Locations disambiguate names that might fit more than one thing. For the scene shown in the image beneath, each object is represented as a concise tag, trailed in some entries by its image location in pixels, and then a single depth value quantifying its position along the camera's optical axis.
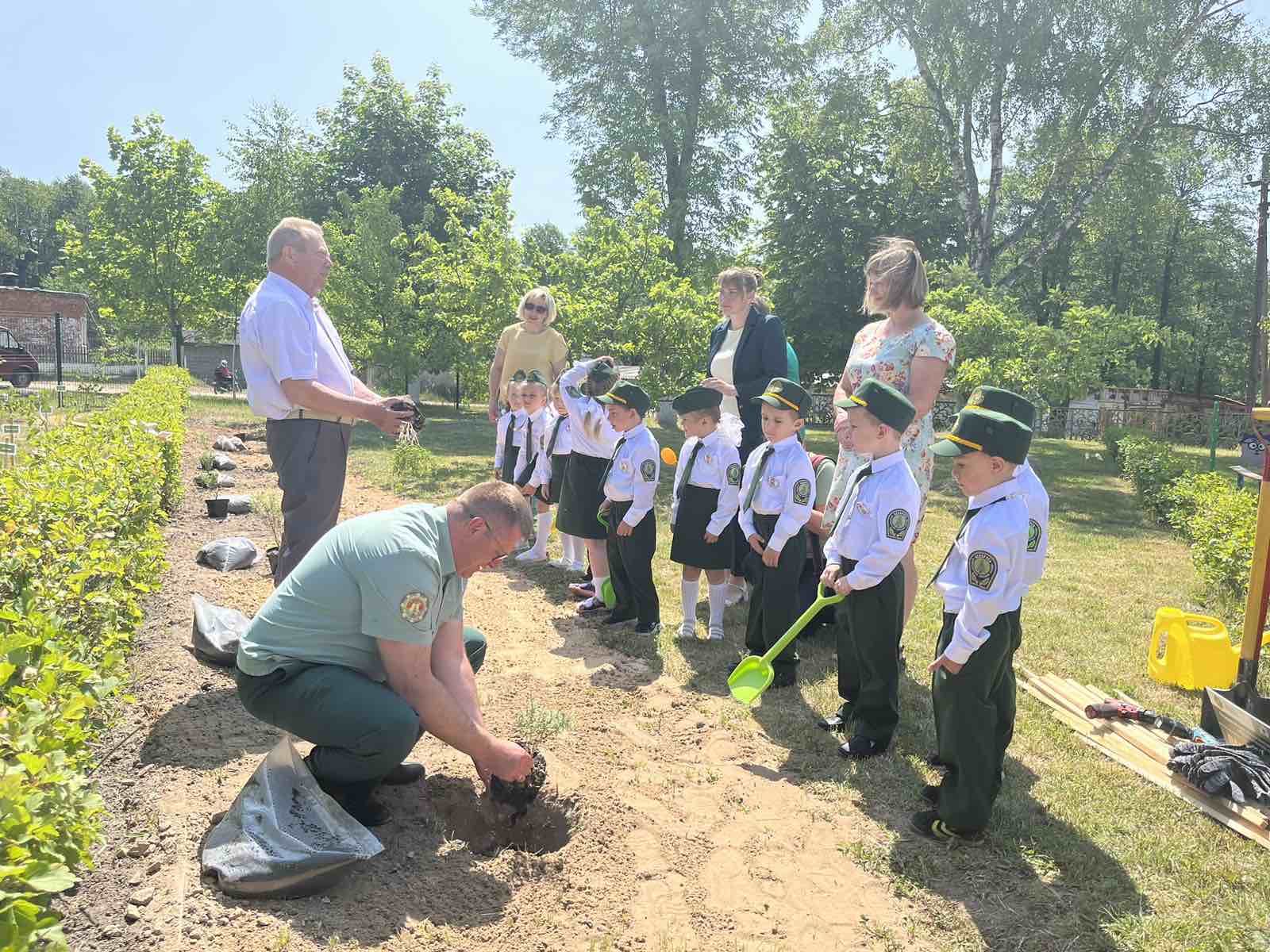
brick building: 37.34
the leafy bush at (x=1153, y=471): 11.55
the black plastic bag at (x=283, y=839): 2.58
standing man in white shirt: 3.98
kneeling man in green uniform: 2.87
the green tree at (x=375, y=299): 19.06
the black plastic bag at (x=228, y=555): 6.19
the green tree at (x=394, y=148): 28.78
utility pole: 24.02
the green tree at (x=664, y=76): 23.31
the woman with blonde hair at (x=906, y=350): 4.30
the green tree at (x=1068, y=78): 16.86
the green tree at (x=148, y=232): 25.56
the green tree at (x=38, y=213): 71.62
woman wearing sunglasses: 7.60
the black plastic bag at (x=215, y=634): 4.20
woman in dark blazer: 5.73
